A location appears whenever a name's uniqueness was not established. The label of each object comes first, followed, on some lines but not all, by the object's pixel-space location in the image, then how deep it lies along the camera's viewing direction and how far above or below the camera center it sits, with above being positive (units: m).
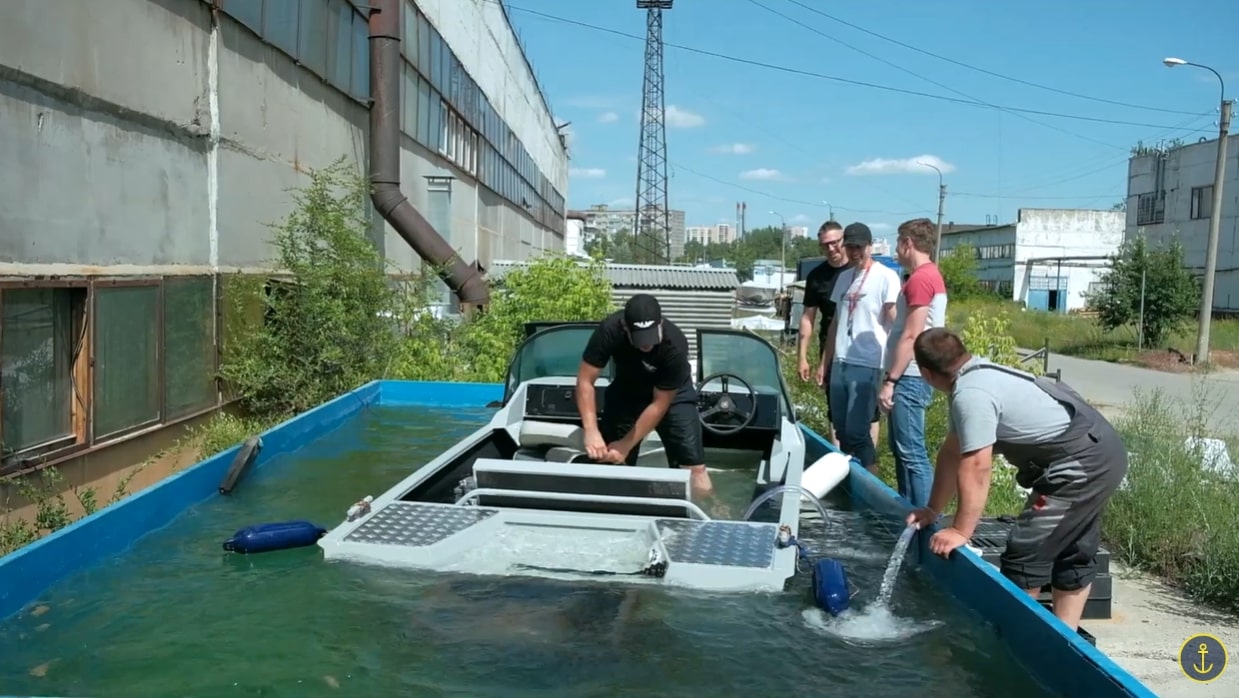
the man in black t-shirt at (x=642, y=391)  6.05 -0.73
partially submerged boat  4.57 -1.22
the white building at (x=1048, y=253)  60.09 +2.53
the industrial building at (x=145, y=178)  6.71 +0.71
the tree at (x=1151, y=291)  29.50 +0.12
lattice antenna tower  53.59 +6.43
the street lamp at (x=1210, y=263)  24.80 +0.82
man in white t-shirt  7.20 -0.40
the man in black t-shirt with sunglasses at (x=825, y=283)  7.93 +0.00
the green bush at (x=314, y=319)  10.53 -0.58
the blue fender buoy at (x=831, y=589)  4.25 -1.30
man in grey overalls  4.42 -0.74
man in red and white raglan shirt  6.34 -0.63
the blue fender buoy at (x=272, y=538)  4.84 -1.32
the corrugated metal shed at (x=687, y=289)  18.11 -0.20
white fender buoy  6.25 -1.18
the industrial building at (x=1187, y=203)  40.69 +4.10
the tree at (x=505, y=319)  12.98 -0.64
